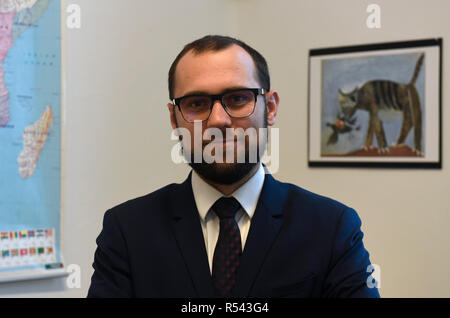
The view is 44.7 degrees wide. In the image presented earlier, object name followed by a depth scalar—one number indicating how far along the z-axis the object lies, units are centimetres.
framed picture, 265
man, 123
